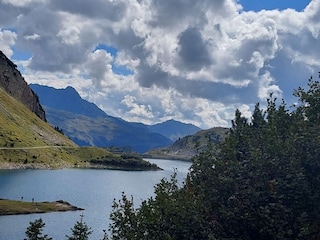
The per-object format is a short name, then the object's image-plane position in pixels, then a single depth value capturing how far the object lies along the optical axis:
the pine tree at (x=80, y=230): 52.51
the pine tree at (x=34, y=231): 51.91
